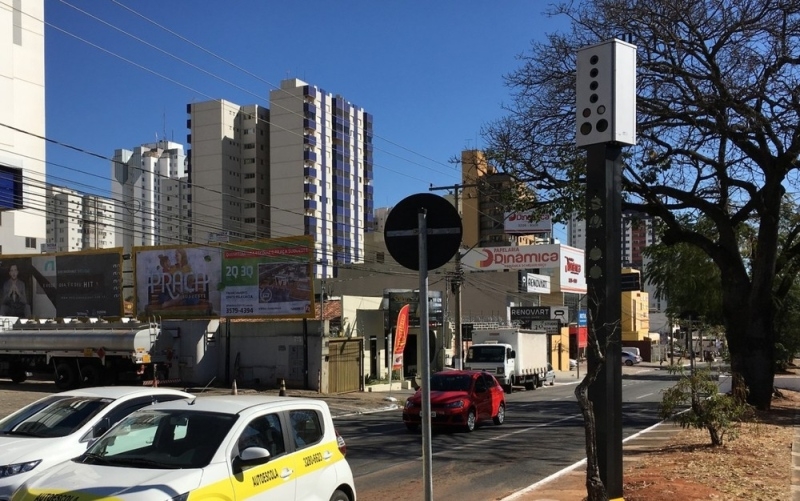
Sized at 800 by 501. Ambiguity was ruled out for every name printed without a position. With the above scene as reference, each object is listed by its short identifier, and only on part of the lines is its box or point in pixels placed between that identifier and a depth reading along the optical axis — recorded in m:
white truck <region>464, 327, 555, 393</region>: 37.00
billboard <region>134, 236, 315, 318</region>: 33.12
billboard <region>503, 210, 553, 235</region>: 53.66
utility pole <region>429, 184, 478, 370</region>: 33.75
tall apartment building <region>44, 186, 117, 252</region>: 132.62
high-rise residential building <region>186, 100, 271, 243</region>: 100.31
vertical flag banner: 34.44
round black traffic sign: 6.12
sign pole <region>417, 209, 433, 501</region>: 5.88
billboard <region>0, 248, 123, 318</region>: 39.69
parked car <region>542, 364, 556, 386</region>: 44.25
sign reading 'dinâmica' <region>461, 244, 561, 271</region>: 65.06
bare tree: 16.52
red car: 18.22
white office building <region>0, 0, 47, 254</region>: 58.50
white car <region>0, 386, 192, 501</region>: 8.06
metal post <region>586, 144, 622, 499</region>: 7.41
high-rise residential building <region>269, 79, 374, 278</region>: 100.88
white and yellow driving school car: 5.45
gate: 33.22
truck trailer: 30.30
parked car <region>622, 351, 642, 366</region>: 73.80
